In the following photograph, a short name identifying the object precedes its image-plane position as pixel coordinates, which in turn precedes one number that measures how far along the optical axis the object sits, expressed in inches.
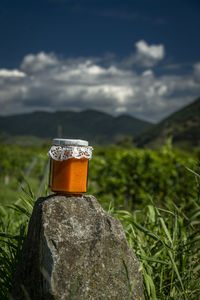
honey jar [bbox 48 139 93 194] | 28.2
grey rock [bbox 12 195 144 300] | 25.9
